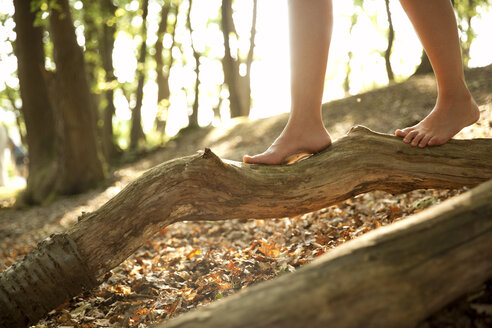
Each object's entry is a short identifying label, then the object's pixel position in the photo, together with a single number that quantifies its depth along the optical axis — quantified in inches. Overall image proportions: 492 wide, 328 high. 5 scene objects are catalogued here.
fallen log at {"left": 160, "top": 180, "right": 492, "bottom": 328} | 41.9
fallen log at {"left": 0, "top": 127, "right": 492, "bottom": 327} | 78.8
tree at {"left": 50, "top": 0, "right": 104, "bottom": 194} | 323.9
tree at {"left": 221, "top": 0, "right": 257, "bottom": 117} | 528.1
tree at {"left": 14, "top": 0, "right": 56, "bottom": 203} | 361.4
